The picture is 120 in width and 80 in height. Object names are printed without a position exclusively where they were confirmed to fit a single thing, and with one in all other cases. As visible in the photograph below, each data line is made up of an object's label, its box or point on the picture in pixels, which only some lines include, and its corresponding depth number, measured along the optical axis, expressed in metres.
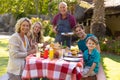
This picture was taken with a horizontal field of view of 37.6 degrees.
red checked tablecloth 3.16
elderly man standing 5.24
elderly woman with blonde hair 3.50
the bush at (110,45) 8.83
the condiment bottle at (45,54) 3.53
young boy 3.77
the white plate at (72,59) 3.38
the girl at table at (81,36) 4.21
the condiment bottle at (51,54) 3.44
